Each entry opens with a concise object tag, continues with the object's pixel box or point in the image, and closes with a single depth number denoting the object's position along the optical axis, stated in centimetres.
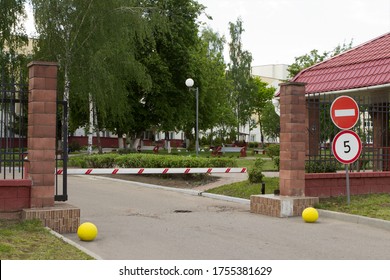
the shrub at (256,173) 1614
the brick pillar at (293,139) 1178
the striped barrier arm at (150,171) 1430
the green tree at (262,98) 7406
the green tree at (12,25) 2747
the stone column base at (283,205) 1146
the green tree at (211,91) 4405
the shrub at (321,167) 1330
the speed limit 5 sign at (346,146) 1144
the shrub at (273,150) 2102
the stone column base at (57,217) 898
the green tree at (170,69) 3797
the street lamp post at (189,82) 2588
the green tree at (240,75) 6612
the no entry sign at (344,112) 1169
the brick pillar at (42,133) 932
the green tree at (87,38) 2666
